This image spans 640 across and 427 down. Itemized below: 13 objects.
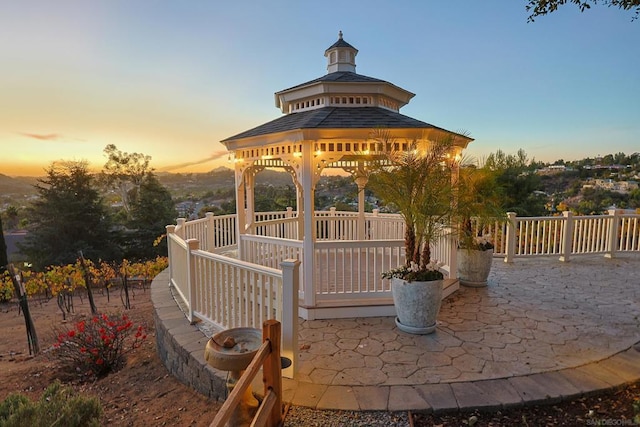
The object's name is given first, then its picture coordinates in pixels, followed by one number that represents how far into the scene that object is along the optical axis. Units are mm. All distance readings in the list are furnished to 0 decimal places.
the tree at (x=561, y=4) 2652
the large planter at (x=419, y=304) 3625
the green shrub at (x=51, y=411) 2184
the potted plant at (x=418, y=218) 3646
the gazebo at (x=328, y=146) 4332
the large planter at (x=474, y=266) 5406
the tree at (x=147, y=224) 17859
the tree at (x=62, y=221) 16031
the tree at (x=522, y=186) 11398
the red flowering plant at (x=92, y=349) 4398
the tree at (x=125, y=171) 19922
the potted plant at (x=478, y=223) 5004
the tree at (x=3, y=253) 9977
